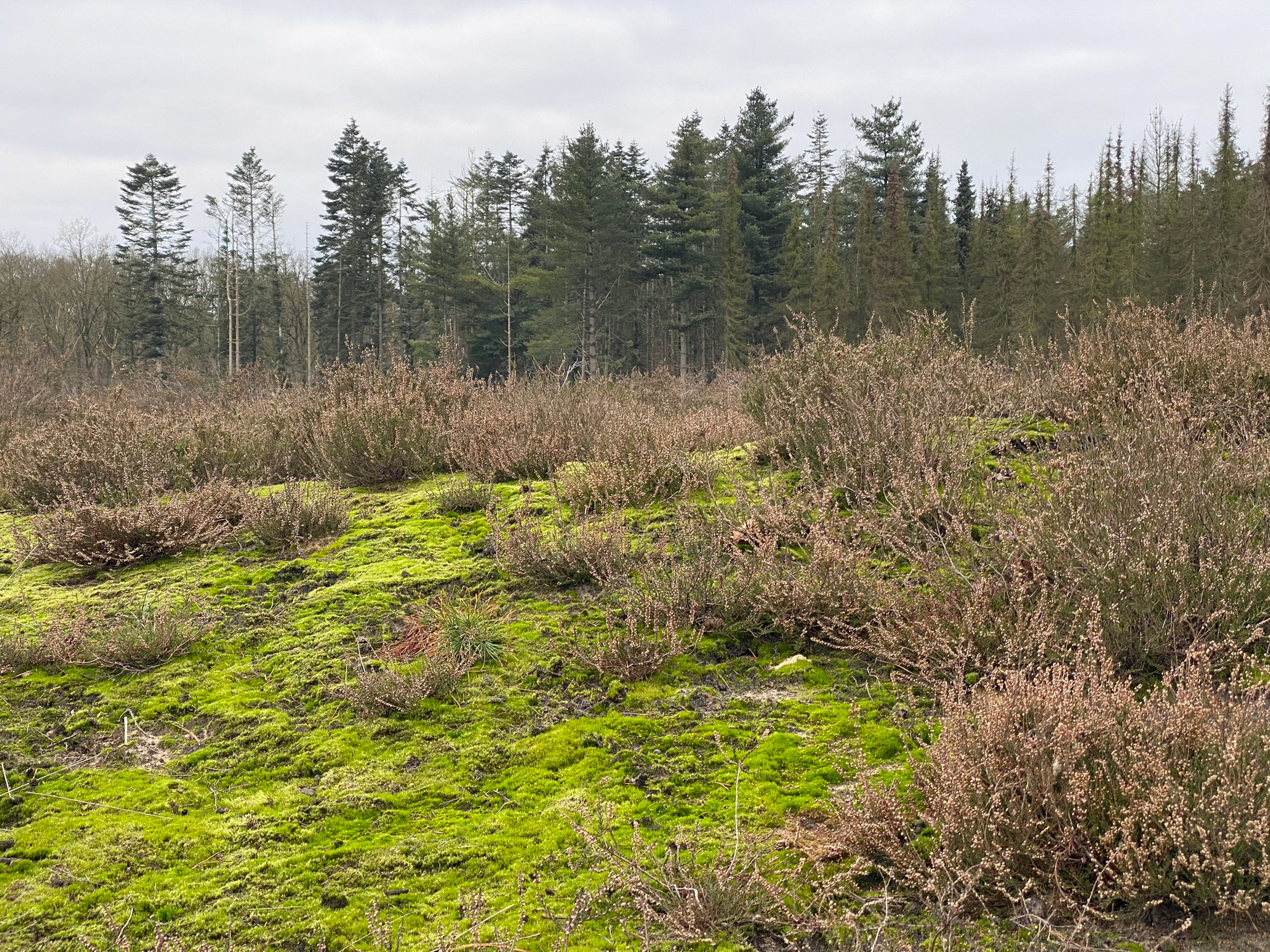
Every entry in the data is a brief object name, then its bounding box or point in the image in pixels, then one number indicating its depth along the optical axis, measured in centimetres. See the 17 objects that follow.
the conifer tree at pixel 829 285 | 3444
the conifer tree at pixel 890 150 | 4181
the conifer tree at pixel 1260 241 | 2648
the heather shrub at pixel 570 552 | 420
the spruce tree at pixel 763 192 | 3519
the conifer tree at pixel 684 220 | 3416
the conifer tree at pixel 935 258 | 3656
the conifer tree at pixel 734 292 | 3350
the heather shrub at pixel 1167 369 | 464
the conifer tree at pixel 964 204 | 4184
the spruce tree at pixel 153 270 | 3956
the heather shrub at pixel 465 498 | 539
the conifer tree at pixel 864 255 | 3722
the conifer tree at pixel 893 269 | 3506
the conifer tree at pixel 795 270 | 3494
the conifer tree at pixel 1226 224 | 2867
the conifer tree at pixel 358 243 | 4072
